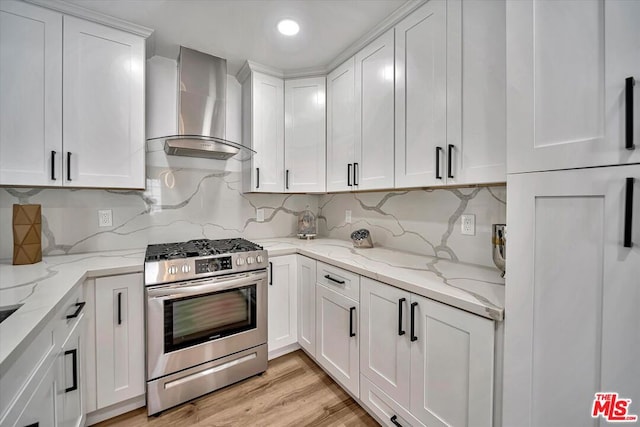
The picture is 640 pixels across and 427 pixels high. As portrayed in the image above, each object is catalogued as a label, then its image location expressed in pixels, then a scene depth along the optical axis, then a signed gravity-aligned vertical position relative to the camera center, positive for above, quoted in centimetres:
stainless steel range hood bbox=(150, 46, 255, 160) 200 +86
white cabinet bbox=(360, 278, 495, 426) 100 -68
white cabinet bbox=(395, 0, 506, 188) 117 +60
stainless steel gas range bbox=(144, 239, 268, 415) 156 -72
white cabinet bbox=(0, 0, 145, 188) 144 +65
